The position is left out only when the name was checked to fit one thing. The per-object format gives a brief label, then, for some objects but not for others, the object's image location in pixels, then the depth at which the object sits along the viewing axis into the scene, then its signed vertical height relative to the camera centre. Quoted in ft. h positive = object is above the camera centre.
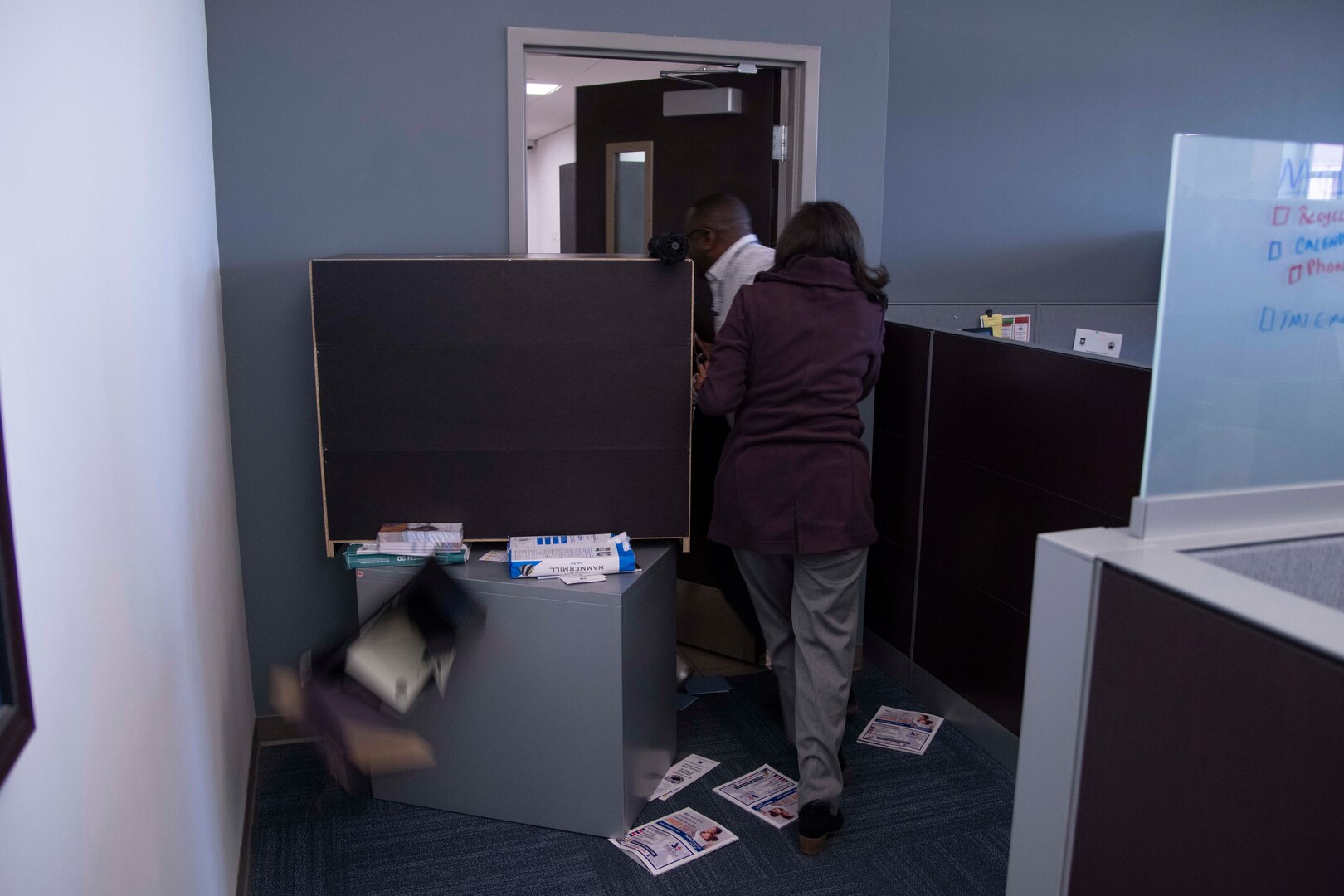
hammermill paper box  7.50 -2.26
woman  7.33 -1.43
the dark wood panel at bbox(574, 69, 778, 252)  10.21 +1.02
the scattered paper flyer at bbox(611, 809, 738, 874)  7.44 -4.35
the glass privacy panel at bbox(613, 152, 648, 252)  11.69 +0.48
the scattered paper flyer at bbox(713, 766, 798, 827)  8.04 -4.34
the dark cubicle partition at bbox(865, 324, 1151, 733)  7.58 -1.92
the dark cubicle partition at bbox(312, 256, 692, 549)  7.54 -1.09
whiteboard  3.49 -0.23
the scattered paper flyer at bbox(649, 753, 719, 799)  8.37 -4.34
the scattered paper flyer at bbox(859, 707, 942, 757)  9.14 -4.32
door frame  8.72 +1.54
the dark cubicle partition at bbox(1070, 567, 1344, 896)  2.66 -1.42
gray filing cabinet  7.38 -3.32
